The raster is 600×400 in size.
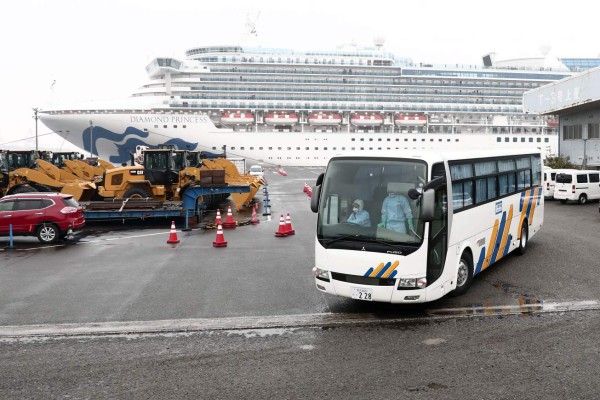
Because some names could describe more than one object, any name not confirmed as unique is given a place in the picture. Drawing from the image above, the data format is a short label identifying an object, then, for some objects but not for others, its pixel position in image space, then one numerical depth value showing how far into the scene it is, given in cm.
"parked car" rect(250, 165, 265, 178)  4434
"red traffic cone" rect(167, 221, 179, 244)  1517
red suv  1530
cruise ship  6131
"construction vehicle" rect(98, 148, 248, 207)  2103
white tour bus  759
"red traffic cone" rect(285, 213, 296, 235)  1646
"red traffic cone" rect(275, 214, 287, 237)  1628
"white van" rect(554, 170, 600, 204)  2416
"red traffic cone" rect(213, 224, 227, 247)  1447
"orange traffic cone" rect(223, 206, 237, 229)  1827
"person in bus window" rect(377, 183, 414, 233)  774
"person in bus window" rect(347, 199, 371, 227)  789
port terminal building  2809
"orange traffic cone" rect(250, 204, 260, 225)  1923
